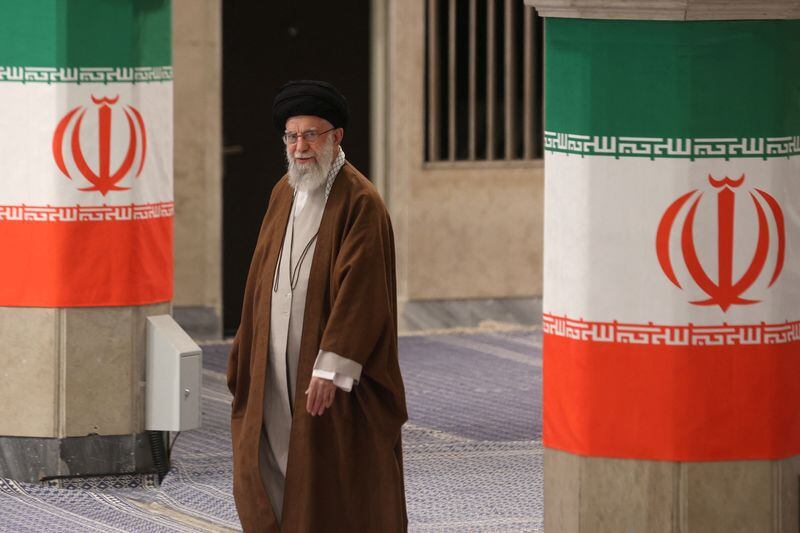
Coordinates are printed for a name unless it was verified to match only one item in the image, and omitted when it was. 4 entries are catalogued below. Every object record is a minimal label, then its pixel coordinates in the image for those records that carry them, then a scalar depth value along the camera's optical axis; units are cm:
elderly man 1288
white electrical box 1697
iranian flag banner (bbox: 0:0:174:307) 1650
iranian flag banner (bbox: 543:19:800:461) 1168
